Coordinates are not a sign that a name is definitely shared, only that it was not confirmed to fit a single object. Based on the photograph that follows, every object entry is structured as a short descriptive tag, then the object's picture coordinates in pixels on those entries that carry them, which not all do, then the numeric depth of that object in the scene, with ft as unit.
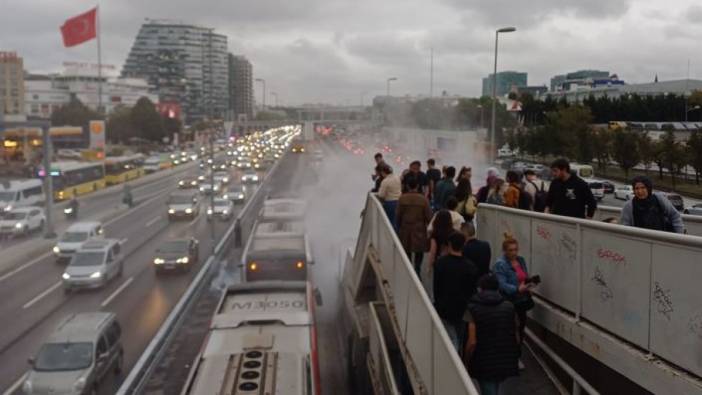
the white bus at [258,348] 31.30
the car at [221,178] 208.57
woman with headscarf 21.18
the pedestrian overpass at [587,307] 16.10
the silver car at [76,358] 45.57
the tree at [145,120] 360.69
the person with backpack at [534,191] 32.58
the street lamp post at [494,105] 101.40
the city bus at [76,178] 177.99
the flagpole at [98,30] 244.61
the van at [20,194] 144.15
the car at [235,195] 164.76
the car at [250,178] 210.38
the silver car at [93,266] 80.59
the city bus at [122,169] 218.01
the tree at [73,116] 339.98
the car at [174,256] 88.84
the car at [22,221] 122.42
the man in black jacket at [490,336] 18.02
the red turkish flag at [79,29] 223.92
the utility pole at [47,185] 112.19
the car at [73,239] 99.86
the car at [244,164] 271.61
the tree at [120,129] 360.07
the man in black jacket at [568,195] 25.88
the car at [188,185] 190.90
